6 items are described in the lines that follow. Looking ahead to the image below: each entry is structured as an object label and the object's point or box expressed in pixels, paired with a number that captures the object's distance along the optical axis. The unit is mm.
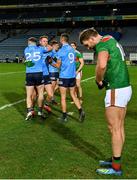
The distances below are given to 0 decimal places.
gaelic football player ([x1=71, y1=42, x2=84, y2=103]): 13827
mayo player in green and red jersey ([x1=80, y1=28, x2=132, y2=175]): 6156
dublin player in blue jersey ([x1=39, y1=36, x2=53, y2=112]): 11453
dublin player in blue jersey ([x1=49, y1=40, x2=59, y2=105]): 15250
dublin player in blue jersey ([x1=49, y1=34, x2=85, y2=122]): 10922
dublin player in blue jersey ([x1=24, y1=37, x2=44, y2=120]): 11180
